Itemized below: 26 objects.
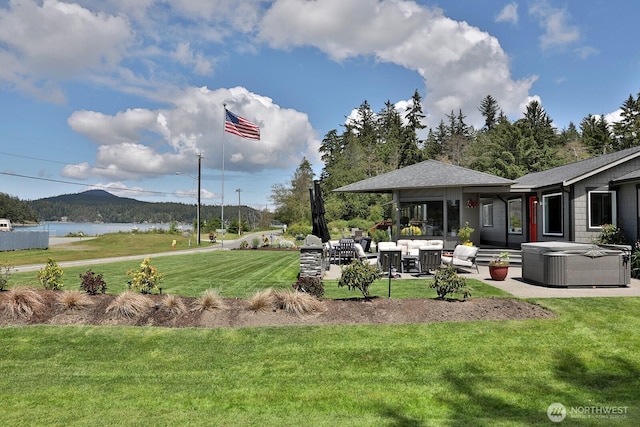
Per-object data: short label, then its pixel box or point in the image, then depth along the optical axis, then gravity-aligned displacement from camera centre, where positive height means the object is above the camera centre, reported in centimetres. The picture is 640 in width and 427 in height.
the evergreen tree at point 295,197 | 5172 +357
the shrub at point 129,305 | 615 -125
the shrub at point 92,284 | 704 -104
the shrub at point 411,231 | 1513 -26
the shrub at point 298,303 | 604 -120
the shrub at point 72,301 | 640 -122
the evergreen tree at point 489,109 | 6438 +1828
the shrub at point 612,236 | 1170 -34
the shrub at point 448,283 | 645 -93
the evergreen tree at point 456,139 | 5369 +1239
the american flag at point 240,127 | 2352 +570
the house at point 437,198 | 1441 +97
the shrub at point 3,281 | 732 -103
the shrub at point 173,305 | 614 -125
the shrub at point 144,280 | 714 -99
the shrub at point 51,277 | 750 -98
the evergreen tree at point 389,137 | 5253 +1282
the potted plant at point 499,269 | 955 -106
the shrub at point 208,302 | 618 -121
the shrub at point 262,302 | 614 -118
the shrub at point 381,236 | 2008 -63
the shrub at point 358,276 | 630 -80
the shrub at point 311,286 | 655 -101
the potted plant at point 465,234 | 1384 -34
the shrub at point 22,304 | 627 -125
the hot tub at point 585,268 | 856 -92
